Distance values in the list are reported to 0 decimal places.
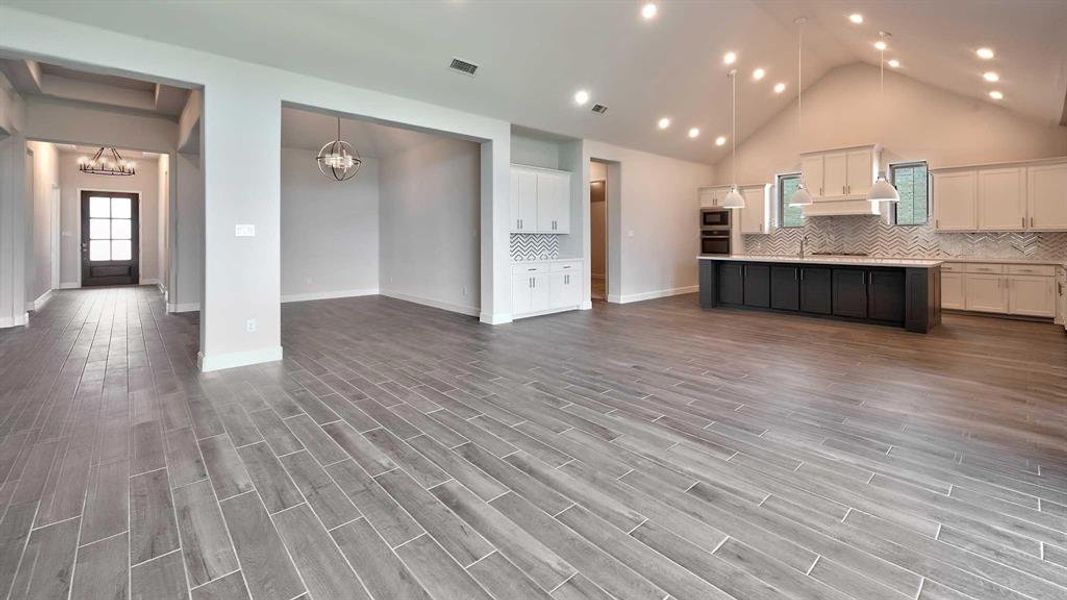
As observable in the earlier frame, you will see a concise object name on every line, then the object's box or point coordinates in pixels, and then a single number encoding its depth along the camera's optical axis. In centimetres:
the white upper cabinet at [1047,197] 692
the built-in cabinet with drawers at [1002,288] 696
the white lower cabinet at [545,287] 737
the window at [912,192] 841
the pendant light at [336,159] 726
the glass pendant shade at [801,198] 690
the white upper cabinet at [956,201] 767
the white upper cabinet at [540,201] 756
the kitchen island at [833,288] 611
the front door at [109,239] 1206
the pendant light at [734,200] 717
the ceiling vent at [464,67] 547
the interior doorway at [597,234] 1289
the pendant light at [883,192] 600
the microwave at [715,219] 1055
